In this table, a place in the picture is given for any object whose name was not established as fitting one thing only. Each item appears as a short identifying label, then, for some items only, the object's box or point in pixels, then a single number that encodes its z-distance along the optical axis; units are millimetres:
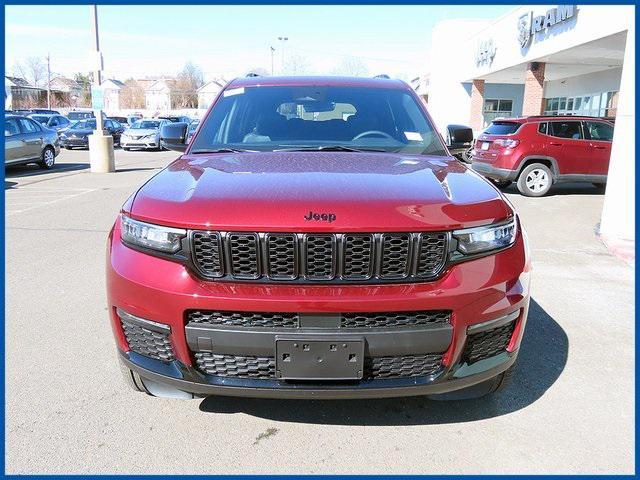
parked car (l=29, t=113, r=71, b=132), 25875
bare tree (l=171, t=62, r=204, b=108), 90250
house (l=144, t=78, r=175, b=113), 90888
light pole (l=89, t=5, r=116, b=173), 15039
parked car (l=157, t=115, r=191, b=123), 28077
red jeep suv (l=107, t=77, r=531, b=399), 2246
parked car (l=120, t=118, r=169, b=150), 24375
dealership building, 7102
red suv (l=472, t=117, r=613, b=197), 11375
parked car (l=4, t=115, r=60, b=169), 14586
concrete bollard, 15359
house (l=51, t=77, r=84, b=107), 84250
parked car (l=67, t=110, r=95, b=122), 37178
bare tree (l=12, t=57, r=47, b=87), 88688
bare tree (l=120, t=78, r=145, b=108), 91875
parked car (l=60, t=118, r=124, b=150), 24266
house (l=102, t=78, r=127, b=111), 76181
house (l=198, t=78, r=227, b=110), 84562
